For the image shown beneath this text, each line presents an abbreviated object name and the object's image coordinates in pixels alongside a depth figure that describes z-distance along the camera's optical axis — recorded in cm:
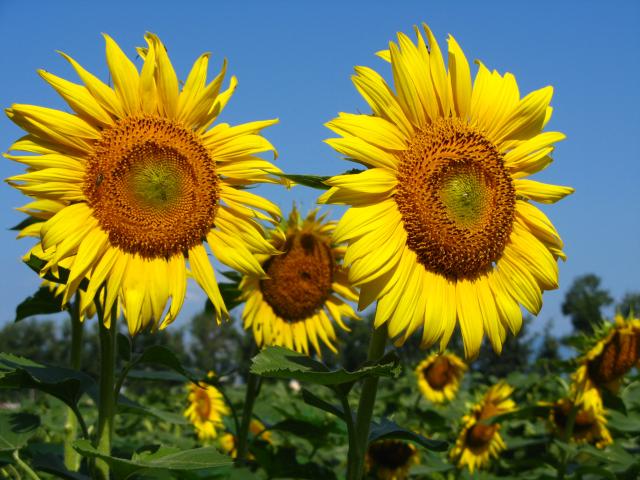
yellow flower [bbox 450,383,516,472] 666
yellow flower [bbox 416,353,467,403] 875
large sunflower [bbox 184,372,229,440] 733
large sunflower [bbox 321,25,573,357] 277
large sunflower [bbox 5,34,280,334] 295
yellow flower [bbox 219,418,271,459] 663
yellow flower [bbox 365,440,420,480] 574
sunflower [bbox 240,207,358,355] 470
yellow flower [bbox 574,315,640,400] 557
